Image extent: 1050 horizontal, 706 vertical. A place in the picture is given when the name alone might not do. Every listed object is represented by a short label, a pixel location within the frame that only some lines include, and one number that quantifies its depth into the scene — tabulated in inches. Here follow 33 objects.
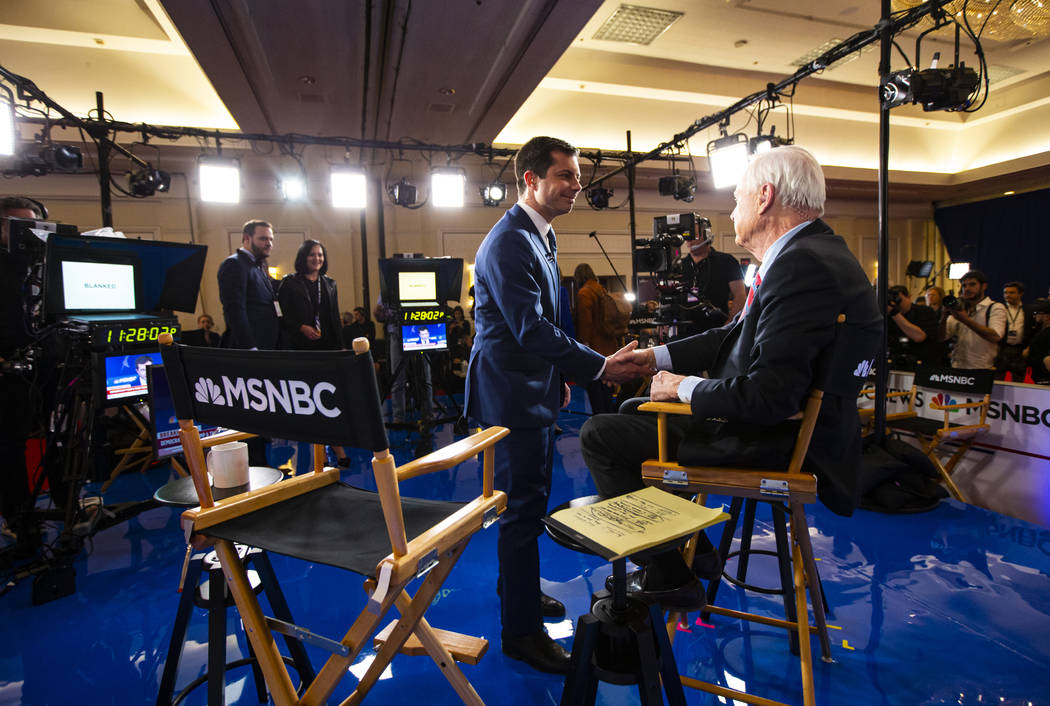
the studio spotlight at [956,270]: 381.6
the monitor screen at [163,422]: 111.0
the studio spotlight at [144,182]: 233.6
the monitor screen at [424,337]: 176.6
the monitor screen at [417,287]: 174.4
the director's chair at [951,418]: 127.0
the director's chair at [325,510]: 37.9
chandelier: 156.6
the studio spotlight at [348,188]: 264.1
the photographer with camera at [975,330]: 172.9
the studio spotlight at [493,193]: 297.0
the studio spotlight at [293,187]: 265.0
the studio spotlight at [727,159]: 221.5
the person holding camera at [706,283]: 155.2
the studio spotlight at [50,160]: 196.5
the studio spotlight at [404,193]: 281.9
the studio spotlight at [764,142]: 203.2
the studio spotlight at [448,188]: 276.7
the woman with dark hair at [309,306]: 154.6
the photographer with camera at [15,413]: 97.7
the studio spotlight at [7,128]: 168.2
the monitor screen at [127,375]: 103.7
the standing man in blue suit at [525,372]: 63.8
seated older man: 50.3
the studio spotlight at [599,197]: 304.8
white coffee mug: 58.2
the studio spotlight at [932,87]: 119.4
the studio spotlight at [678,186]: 262.2
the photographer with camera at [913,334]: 171.0
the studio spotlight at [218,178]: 239.1
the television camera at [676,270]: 153.1
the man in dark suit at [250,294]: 141.2
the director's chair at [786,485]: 51.7
